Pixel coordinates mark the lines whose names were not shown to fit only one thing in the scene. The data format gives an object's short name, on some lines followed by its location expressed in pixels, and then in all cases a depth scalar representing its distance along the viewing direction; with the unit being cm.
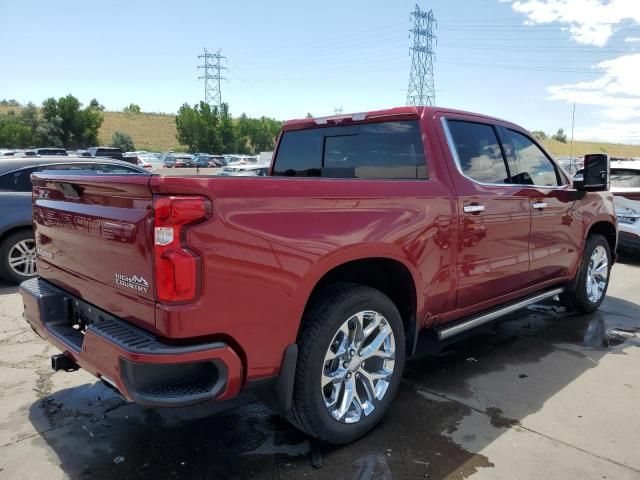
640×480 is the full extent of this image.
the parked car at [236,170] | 1460
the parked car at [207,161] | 5166
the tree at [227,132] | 8494
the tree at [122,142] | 7426
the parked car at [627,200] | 883
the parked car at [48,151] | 2533
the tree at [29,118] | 7012
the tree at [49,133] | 6744
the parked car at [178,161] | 4872
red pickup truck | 223
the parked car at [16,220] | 649
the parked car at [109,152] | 2372
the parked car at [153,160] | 4588
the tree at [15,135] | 6512
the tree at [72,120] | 7012
